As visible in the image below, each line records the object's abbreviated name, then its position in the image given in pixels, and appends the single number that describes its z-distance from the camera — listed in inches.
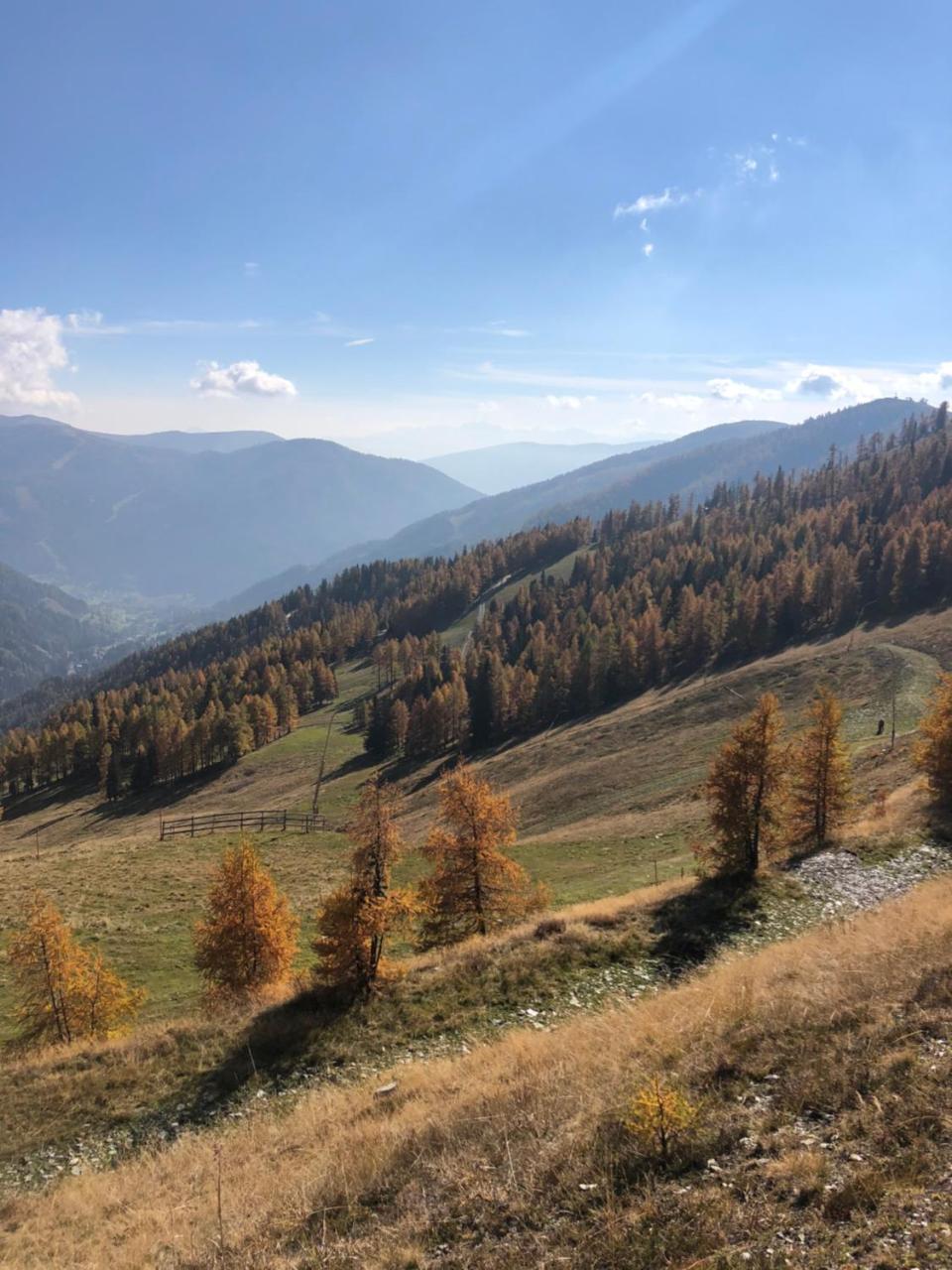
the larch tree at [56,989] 967.6
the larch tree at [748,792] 1070.4
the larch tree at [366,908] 821.9
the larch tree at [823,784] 1333.7
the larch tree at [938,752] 1295.5
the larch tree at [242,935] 1045.2
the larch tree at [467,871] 1175.0
